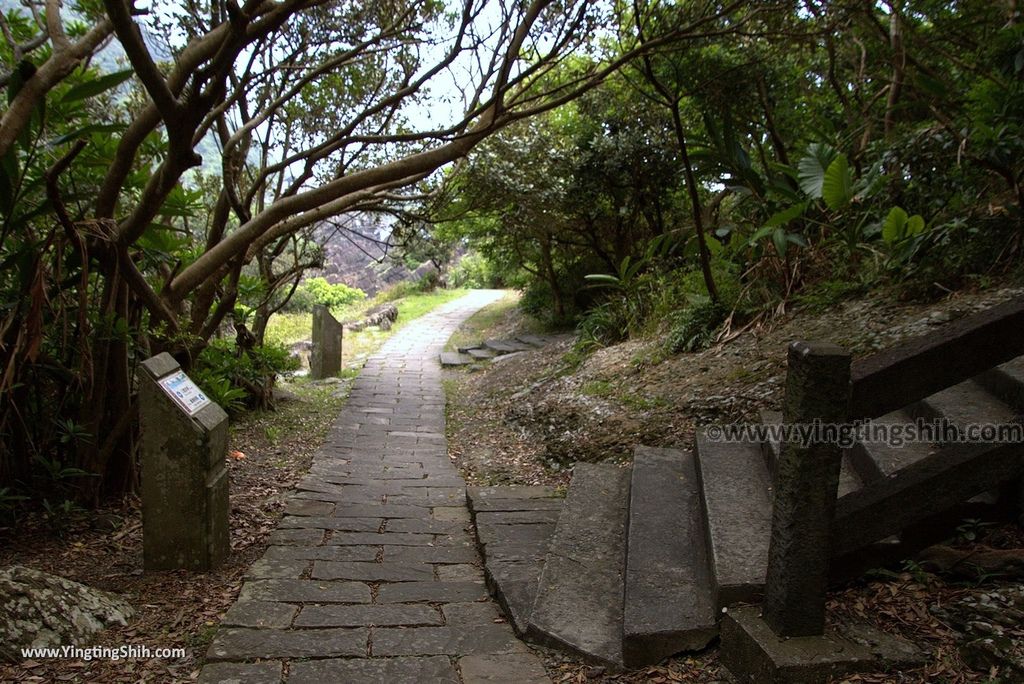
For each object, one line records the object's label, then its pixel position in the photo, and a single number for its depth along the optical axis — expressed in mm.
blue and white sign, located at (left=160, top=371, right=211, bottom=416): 3049
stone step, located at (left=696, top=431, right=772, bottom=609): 2326
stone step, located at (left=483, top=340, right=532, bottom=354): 10977
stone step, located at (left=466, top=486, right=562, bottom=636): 2855
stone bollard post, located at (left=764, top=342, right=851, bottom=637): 1937
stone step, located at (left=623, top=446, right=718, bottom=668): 2291
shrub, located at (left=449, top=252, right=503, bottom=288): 25678
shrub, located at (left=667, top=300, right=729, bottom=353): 5852
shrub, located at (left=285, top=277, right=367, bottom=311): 20505
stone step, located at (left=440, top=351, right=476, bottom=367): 10867
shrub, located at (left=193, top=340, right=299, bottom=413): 5691
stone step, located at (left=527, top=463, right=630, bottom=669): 2438
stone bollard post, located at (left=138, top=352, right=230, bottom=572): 3020
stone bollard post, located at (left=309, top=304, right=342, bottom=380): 9273
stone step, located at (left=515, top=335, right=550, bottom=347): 11016
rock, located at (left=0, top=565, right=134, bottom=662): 2270
